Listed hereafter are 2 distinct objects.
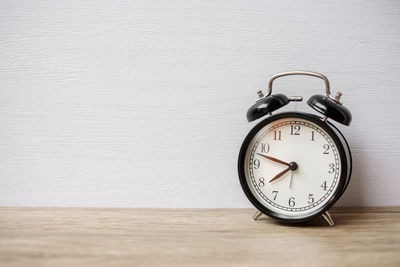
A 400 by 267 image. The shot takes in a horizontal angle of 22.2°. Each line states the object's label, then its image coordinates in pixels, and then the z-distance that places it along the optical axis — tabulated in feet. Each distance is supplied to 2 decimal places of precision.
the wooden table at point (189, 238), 2.79
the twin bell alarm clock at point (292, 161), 3.05
